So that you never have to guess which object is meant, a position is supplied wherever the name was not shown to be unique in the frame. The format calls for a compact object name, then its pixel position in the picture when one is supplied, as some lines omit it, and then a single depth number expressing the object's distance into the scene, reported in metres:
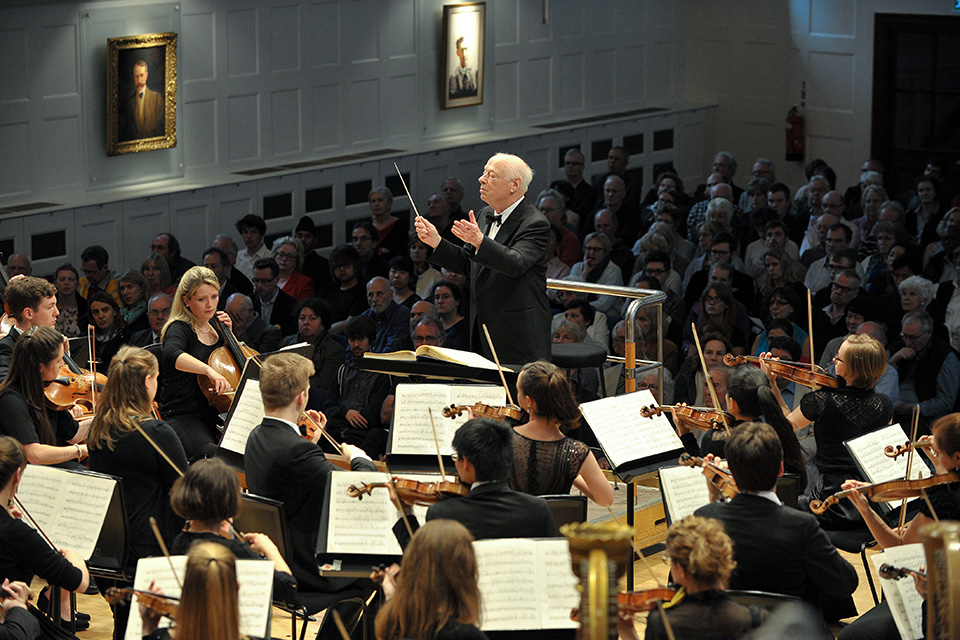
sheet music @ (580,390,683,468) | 9.01
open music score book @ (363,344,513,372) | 9.32
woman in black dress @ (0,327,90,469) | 9.10
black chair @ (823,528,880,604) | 9.60
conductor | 9.86
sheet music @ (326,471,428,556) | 7.61
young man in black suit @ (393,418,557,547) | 7.02
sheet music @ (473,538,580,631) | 6.73
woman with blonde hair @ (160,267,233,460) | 10.17
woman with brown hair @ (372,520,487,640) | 5.86
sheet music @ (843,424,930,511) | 8.66
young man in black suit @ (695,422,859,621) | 7.14
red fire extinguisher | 27.09
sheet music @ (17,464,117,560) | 7.94
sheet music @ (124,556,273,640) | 6.50
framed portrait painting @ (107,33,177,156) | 19.70
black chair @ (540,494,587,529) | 7.84
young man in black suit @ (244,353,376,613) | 8.02
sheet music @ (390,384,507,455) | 8.84
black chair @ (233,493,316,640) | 7.76
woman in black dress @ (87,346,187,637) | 8.53
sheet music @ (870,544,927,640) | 6.98
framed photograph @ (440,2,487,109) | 24.25
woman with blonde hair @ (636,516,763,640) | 6.19
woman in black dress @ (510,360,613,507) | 8.24
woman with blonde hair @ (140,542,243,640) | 5.77
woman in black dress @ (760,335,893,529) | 9.65
